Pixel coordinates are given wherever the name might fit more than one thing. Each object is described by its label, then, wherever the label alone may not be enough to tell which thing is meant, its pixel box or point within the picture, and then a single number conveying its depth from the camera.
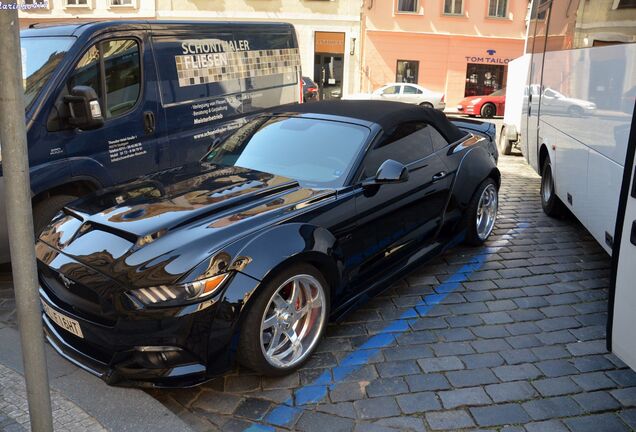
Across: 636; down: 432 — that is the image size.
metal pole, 1.78
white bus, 2.87
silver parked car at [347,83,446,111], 24.11
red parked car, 24.84
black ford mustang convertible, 2.88
